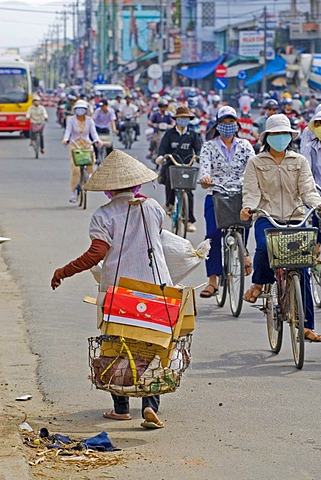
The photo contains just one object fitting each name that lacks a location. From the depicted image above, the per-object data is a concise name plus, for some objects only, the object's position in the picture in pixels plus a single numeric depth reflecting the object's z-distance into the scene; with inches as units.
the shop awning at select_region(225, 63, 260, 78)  3129.9
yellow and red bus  1760.6
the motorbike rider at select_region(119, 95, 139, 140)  1554.6
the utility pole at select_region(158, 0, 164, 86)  3161.4
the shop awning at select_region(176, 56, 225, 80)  3410.4
